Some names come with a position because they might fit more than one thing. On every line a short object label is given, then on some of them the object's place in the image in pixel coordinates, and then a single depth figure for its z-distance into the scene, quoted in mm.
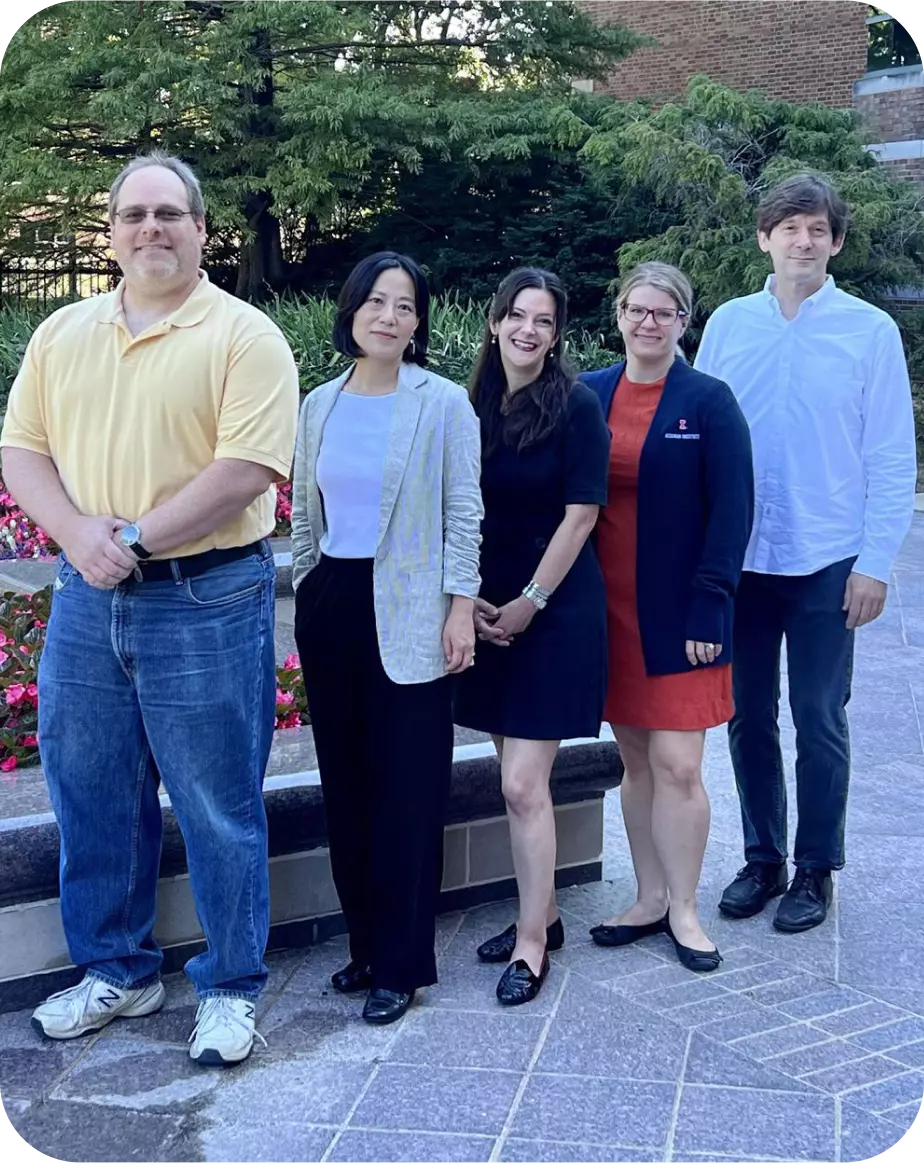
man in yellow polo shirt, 2836
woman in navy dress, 3279
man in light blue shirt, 3688
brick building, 18875
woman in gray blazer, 3068
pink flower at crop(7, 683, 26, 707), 3877
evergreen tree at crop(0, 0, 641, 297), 16688
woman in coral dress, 3428
